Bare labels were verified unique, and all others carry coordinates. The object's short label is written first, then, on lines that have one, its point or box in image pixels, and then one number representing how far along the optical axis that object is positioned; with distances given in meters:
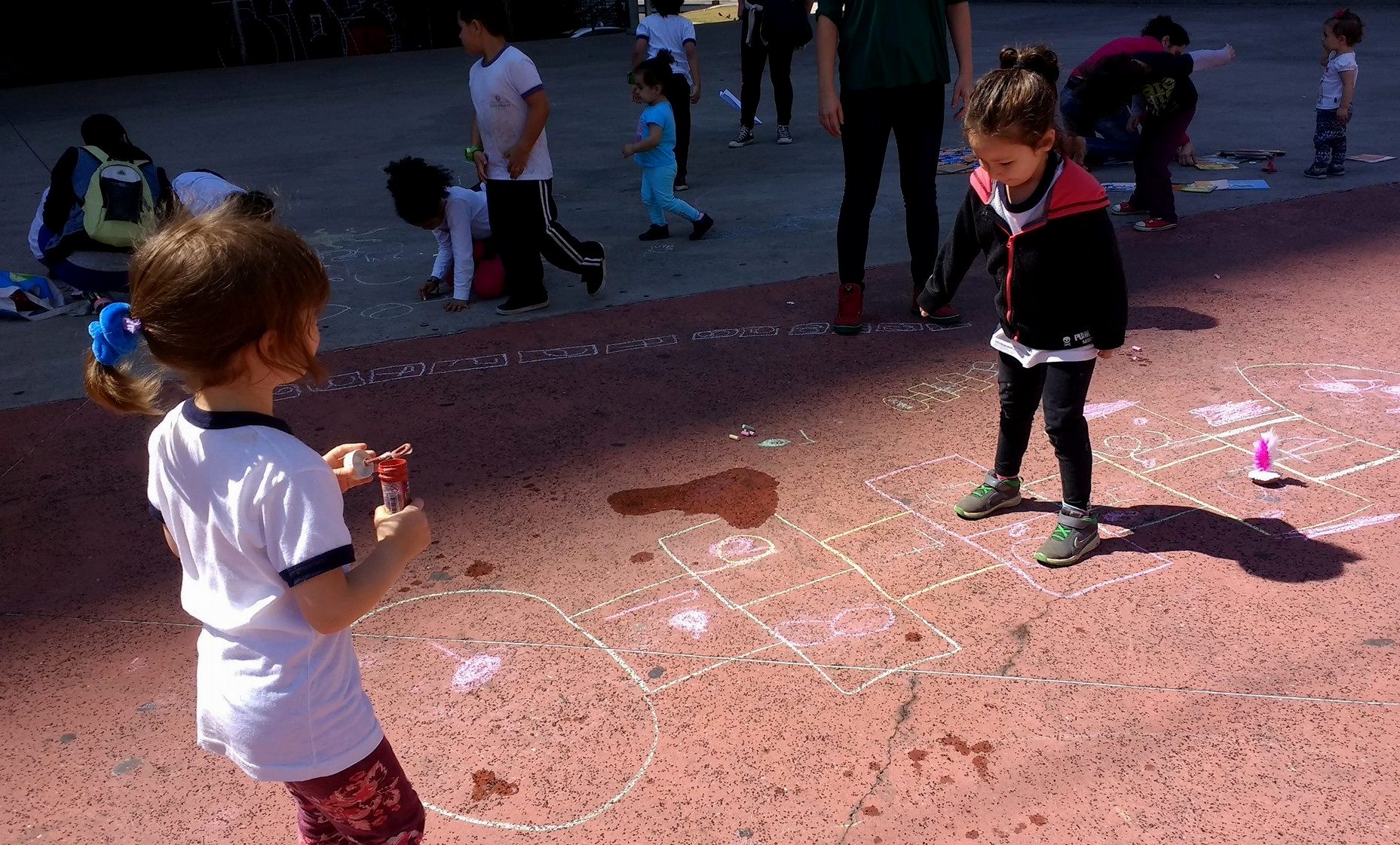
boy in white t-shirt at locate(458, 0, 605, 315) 5.17
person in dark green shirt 4.76
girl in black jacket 2.97
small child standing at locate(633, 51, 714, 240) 6.61
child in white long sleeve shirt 5.53
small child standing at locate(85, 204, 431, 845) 1.54
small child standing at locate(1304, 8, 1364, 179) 7.24
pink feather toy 3.54
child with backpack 5.90
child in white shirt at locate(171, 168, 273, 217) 5.61
